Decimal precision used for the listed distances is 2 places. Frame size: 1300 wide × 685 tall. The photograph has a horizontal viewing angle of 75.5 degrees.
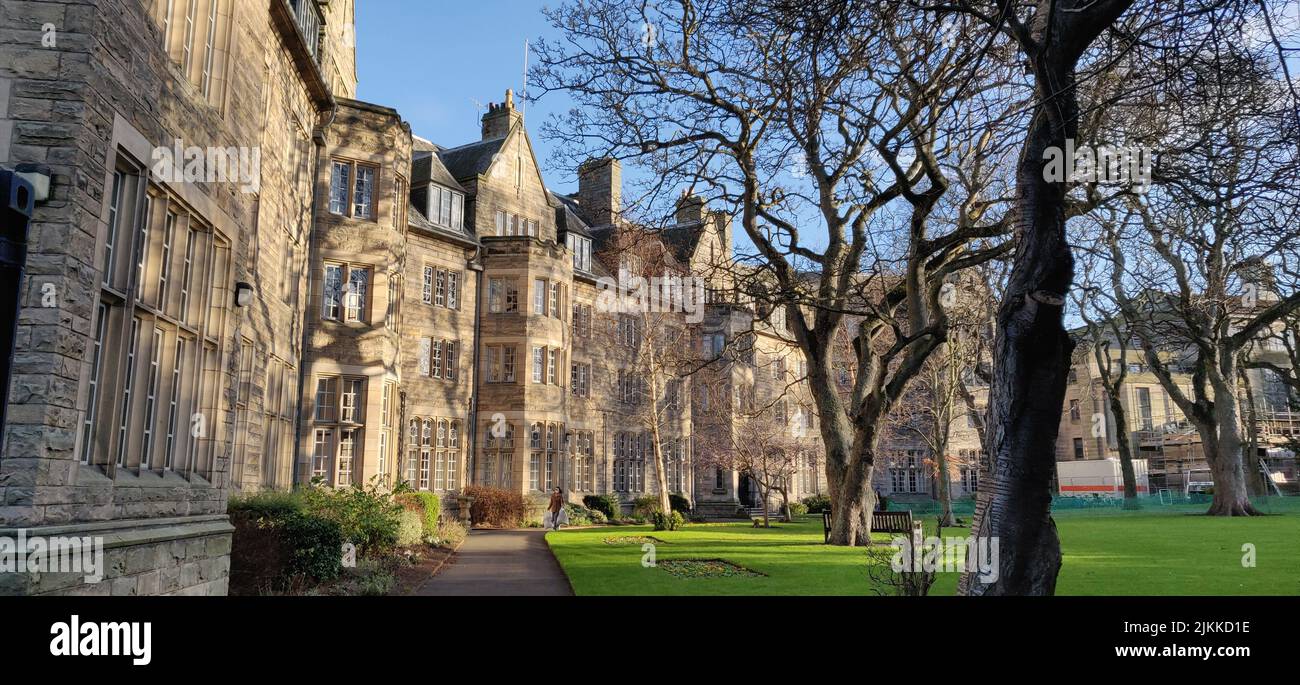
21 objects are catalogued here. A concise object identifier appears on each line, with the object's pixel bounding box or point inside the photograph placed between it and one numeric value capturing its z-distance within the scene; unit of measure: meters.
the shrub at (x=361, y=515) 15.19
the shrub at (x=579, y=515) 32.19
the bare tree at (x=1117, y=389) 29.19
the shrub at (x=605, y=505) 34.47
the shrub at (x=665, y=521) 27.39
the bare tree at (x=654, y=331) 35.28
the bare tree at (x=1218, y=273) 7.50
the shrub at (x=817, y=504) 43.69
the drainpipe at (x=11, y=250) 5.30
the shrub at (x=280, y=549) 11.29
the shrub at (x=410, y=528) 17.64
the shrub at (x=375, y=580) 11.79
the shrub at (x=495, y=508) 29.19
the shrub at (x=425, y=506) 20.98
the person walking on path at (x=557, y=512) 28.06
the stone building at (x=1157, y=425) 61.25
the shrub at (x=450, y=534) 21.22
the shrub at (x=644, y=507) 34.53
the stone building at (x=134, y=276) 5.99
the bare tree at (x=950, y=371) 25.88
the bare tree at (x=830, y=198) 14.01
